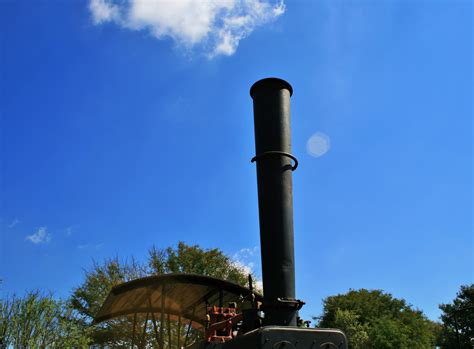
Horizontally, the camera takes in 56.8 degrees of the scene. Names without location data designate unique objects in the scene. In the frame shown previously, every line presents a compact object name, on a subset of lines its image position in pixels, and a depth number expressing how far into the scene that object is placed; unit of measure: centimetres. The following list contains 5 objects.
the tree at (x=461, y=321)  3725
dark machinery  388
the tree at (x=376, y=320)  3116
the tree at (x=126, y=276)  2724
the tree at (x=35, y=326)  1603
